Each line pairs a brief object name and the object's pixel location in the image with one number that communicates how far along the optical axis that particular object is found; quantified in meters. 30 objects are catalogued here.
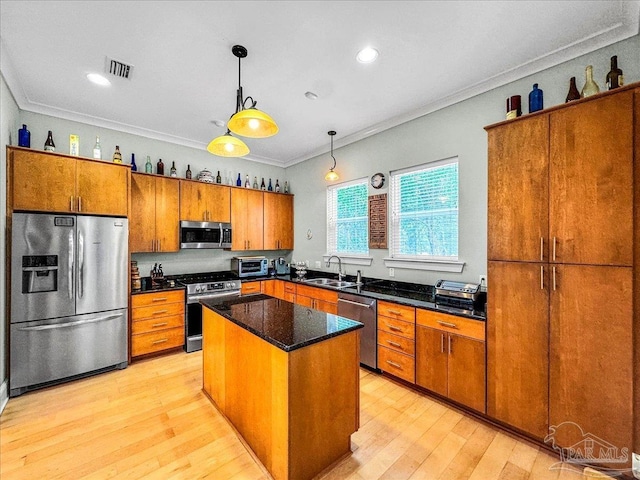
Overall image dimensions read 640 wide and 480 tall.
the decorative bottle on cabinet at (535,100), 2.16
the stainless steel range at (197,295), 3.84
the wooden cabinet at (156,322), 3.48
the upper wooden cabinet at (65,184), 2.76
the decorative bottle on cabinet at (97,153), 3.30
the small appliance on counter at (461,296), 2.56
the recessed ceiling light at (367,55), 2.29
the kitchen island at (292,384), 1.61
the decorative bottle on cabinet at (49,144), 3.09
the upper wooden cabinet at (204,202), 4.16
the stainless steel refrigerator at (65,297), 2.73
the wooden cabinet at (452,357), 2.34
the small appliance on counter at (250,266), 4.64
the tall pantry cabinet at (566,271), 1.71
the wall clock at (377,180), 3.81
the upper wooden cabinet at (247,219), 4.70
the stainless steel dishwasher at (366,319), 3.12
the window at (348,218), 4.16
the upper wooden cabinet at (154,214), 3.73
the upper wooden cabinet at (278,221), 5.09
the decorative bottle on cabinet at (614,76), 1.84
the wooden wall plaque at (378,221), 3.78
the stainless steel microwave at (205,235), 4.15
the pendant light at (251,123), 1.86
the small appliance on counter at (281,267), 5.20
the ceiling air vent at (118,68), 2.46
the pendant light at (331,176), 3.84
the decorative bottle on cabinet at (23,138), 2.92
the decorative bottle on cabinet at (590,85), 1.95
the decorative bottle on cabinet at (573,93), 2.02
